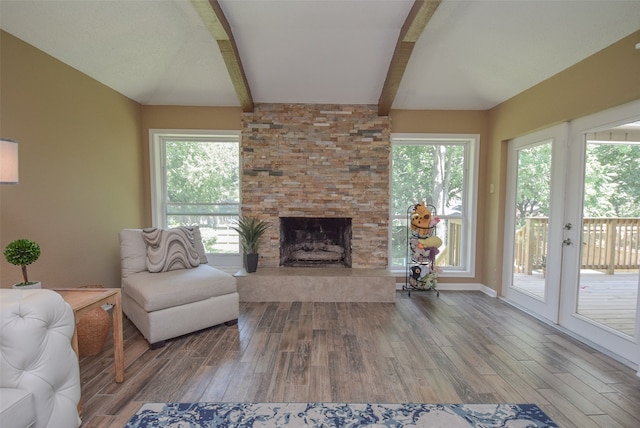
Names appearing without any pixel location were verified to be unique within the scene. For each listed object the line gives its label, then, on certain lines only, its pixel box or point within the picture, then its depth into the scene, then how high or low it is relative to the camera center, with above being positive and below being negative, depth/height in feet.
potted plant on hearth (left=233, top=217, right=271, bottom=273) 12.14 -1.70
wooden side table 5.75 -2.16
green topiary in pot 5.53 -1.09
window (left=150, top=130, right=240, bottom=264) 13.43 +0.97
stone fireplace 12.87 +1.52
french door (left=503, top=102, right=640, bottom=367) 7.71 -0.75
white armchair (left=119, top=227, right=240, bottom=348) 8.07 -2.62
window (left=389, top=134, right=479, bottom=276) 13.52 +0.64
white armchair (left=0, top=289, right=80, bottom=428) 4.00 -2.47
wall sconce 5.16 +0.70
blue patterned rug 5.38 -4.20
